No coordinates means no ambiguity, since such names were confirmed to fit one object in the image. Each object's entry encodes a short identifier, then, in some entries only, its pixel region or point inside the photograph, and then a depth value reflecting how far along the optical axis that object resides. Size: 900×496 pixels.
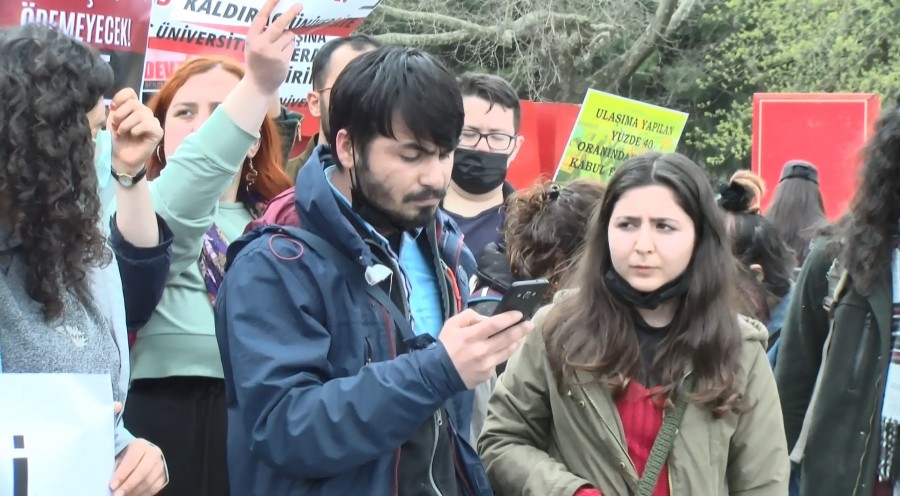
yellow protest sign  7.58
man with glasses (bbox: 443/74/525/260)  4.89
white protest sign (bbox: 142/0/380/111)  5.70
